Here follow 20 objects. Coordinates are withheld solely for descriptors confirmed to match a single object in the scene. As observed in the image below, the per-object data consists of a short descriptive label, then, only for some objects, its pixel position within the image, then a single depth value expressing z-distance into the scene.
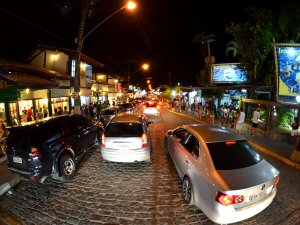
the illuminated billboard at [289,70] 9.12
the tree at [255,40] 11.36
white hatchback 5.60
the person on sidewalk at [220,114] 14.06
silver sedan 2.93
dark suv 4.41
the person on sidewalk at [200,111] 18.45
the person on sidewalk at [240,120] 10.33
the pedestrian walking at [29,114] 12.19
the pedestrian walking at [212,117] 14.68
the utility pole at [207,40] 23.30
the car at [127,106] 17.08
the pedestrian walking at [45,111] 14.15
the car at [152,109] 17.42
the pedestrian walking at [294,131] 8.38
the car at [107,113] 12.13
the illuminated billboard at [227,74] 19.08
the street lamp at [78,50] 9.94
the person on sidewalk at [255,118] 9.96
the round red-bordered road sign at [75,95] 10.42
